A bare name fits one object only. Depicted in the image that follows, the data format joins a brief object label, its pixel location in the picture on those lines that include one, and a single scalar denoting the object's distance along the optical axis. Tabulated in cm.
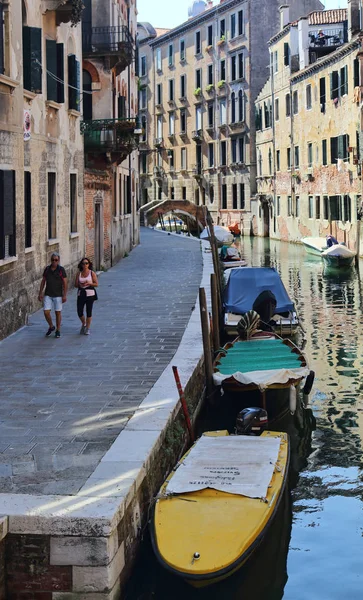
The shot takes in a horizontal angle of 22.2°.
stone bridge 6122
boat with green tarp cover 1237
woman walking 1481
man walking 1435
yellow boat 718
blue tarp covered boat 1914
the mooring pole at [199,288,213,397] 1293
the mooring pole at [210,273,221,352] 1588
